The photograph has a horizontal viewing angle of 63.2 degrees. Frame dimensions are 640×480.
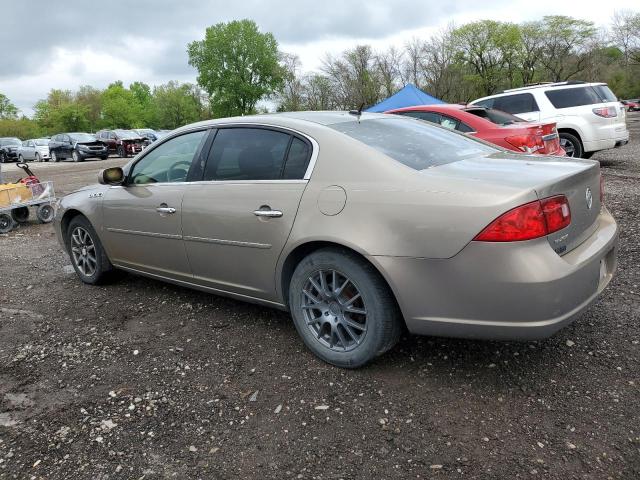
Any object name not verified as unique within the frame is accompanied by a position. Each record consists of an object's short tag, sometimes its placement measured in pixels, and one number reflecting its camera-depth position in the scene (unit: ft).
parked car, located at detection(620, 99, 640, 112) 155.98
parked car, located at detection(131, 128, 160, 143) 106.01
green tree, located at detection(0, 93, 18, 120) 287.89
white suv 31.94
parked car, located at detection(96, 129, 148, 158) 96.84
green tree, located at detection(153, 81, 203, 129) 274.77
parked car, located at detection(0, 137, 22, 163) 104.99
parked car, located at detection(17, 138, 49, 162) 104.63
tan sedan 8.08
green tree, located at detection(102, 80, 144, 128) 267.39
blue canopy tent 56.34
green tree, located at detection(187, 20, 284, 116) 236.84
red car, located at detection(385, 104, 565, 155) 23.24
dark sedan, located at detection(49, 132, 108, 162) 94.07
